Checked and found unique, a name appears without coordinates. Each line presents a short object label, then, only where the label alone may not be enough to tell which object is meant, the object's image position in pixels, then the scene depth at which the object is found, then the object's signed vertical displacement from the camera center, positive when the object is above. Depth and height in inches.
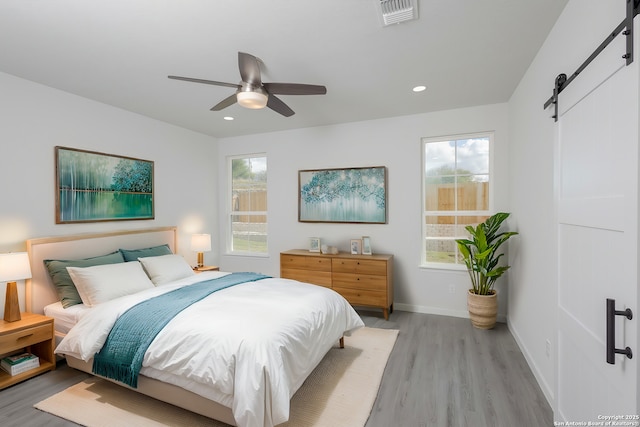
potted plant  135.8 -26.2
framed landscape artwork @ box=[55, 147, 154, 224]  131.0 +11.5
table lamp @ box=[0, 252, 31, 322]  102.3 -21.7
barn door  48.3 -4.5
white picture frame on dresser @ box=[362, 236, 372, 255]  171.8 -20.0
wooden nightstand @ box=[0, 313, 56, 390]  98.3 -43.3
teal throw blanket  85.1 -36.4
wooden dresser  157.9 -34.6
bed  71.9 -35.3
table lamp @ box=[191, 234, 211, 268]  180.5 -19.8
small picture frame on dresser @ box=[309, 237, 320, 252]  184.4 -20.2
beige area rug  82.9 -56.7
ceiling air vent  75.7 +51.2
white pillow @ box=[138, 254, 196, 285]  139.8 -27.4
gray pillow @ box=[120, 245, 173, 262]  145.9 -20.7
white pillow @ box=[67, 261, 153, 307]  114.0 -27.8
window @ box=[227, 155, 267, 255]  211.3 +4.0
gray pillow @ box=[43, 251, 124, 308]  117.2 -26.9
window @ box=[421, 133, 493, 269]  159.0 +10.3
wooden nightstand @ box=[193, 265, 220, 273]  177.6 -34.4
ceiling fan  90.9 +39.4
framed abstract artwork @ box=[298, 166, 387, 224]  175.2 +9.5
